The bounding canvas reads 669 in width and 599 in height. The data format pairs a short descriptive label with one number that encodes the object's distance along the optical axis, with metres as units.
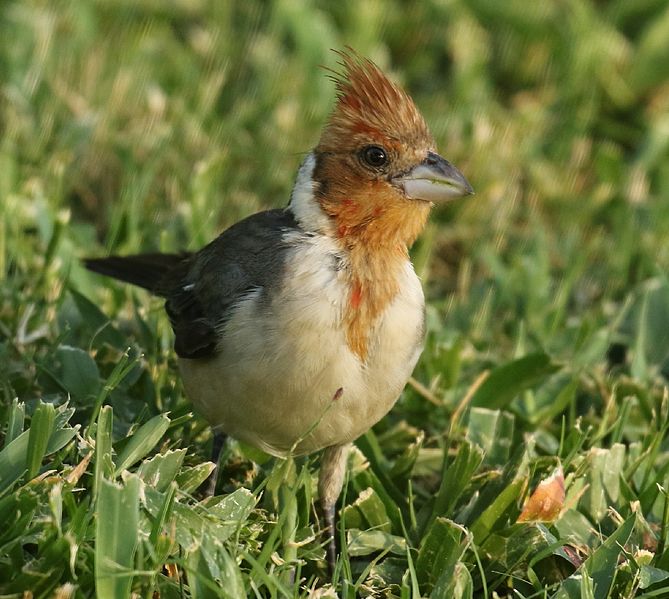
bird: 7.04
